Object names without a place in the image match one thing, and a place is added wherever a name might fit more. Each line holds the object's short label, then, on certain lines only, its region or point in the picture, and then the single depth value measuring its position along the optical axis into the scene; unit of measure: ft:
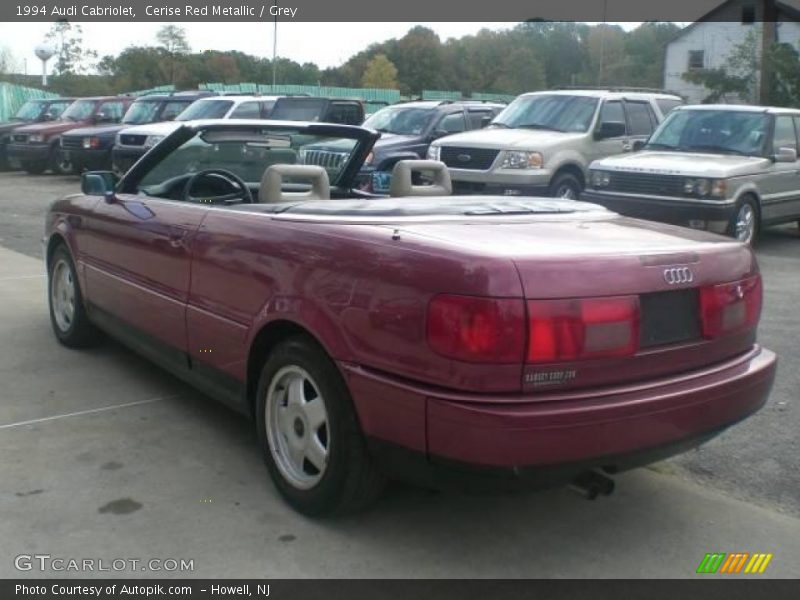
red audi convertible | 9.64
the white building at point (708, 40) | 168.25
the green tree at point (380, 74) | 172.65
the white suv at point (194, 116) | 55.67
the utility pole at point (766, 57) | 85.66
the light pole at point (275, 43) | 91.65
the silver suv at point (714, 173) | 33.09
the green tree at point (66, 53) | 132.77
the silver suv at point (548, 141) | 37.76
